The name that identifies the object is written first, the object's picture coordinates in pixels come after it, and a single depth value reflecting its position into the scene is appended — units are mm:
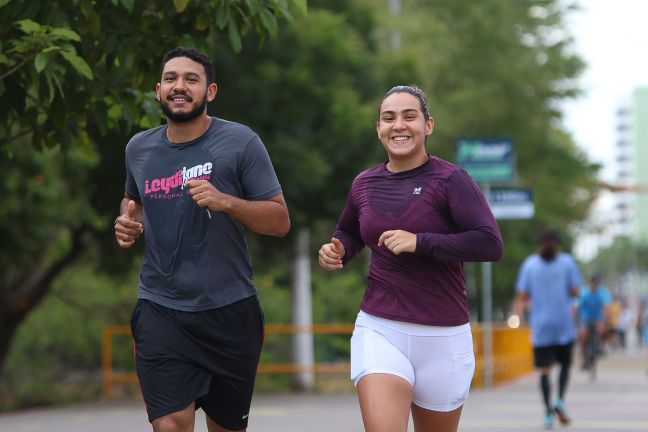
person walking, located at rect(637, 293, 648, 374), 51703
